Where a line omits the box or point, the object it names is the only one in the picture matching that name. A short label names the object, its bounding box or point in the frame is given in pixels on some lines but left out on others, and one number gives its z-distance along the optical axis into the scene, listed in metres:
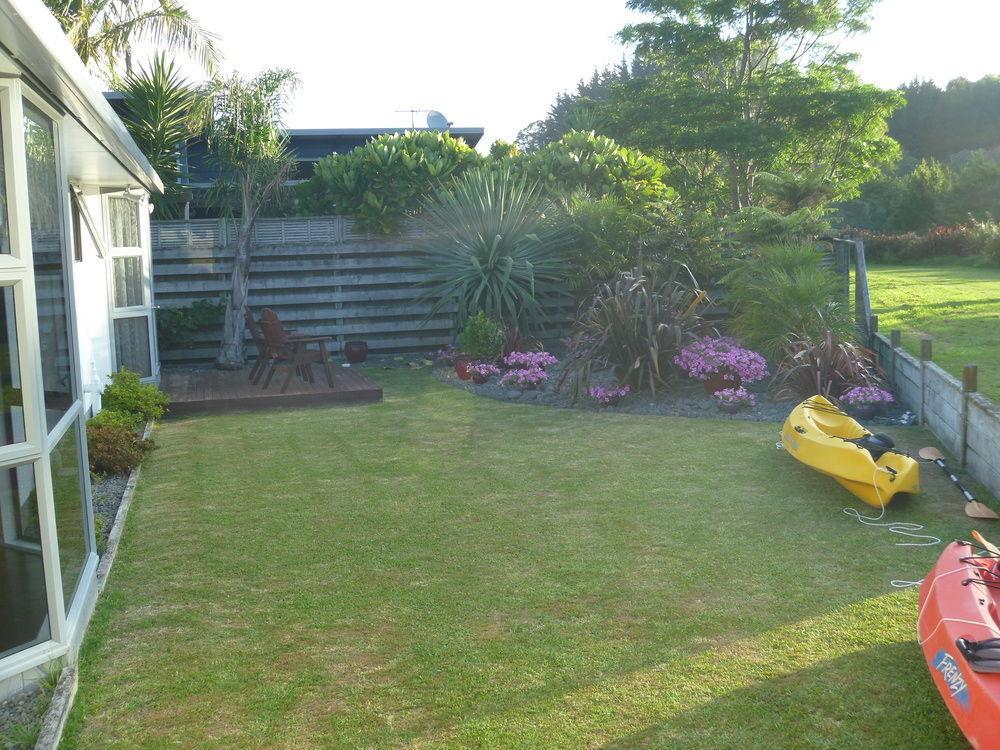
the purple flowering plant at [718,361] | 10.07
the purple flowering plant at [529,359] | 11.48
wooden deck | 10.30
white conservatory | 3.72
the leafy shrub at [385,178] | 13.66
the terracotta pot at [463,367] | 12.01
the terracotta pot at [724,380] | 10.05
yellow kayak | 6.28
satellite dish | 24.39
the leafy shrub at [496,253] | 12.70
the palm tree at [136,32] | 19.84
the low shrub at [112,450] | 7.40
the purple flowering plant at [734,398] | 9.73
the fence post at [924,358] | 8.50
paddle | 6.02
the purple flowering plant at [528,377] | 11.03
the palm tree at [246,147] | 12.71
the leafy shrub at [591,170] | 14.41
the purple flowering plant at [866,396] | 9.22
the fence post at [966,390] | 6.97
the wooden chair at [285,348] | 10.80
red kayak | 3.19
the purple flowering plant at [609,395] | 10.14
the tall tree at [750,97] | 28.33
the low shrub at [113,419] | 7.98
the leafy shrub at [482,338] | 12.04
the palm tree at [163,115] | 14.46
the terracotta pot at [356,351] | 13.48
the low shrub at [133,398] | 8.96
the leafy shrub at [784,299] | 10.39
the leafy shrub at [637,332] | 10.40
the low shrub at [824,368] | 9.69
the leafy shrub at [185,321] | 12.80
